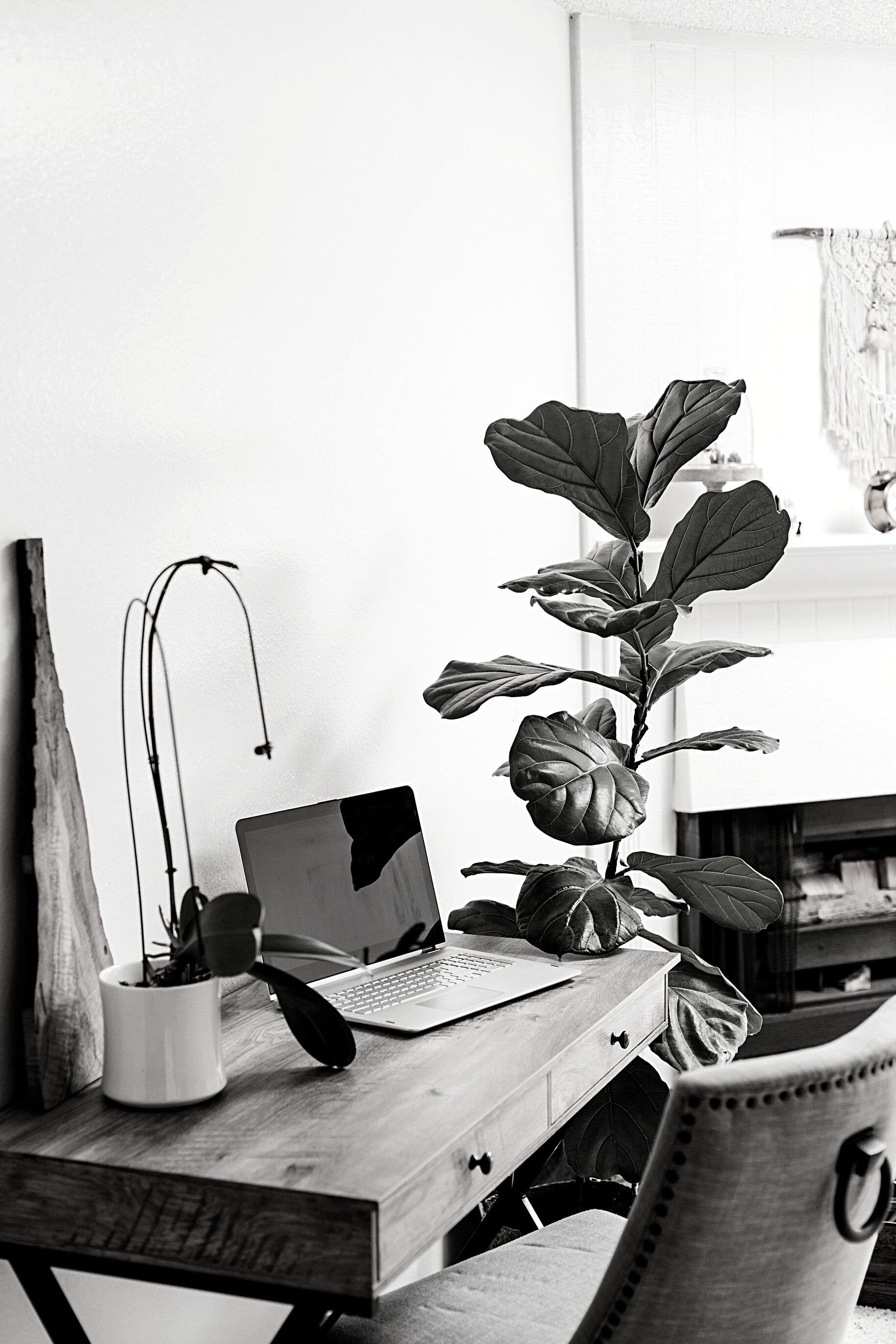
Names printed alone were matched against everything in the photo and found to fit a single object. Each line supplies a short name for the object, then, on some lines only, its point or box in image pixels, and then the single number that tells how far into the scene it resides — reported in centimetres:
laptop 170
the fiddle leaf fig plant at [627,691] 196
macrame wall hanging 327
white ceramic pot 130
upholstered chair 108
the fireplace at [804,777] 312
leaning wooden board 136
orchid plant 124
